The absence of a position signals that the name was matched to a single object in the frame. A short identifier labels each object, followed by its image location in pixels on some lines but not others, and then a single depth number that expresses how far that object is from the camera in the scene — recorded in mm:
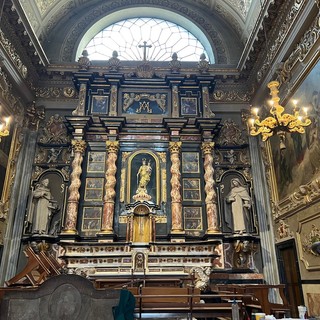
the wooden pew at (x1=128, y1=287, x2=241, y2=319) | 4182
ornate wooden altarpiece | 8492
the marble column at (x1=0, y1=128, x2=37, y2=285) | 9211
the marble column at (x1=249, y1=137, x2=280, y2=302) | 9258
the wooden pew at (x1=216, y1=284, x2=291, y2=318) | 4684
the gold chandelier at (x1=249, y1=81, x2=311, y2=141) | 5891
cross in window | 11680
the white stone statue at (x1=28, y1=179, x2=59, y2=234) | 9531
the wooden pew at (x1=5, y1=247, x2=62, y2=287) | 5367
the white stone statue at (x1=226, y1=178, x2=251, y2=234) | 9633
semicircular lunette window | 13000
